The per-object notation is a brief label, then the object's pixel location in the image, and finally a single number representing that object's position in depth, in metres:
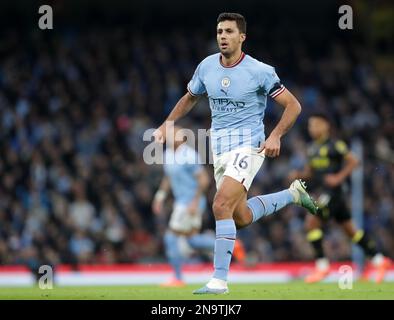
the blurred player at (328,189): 13.58
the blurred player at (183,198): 14.02
